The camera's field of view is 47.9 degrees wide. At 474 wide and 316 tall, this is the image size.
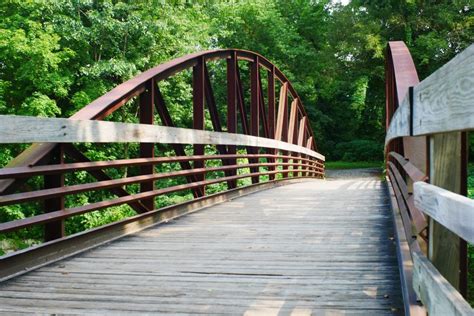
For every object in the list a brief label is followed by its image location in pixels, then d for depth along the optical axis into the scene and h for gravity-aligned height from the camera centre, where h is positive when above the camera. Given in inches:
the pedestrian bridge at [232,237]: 76.1 -31.5
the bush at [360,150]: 1262.3 -10.8
